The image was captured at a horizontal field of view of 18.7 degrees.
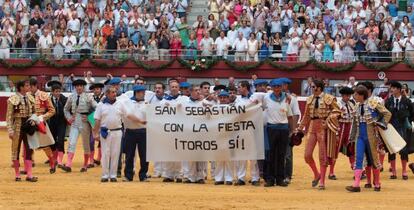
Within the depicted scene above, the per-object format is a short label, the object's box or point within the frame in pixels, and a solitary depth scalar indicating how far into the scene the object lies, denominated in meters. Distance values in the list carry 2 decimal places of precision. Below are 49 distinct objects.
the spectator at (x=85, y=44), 38.00
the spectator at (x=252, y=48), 36.91
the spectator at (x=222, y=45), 37.31
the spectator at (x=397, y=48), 36.31
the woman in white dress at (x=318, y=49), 36.78
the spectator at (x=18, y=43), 38.34
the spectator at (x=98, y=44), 38.03
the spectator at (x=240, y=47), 37.03
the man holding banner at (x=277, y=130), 20.42
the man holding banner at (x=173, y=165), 21.66
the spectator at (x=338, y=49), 36.50
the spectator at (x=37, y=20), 39.19
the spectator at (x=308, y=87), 36.12
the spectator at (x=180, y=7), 39.75
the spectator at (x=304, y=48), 36.61
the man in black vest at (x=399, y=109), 23.11
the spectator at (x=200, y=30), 37.62
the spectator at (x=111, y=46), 38.00
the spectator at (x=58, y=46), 38.00
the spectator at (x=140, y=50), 37.91
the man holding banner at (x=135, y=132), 21.36
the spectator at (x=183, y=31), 38.19
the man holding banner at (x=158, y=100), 21.96
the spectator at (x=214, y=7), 39.34
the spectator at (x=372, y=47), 36.44
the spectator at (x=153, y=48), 37.72
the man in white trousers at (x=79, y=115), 23.72
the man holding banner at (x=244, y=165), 20.86
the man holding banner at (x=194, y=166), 21.31
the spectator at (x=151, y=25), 38.25
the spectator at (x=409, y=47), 35.97
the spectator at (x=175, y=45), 37.66
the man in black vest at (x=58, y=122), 24.16
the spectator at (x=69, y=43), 37.84
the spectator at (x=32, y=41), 38.19
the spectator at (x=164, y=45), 37.78
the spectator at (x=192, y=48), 37.62
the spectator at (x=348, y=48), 36.38
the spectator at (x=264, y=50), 37.25
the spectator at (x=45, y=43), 38.09
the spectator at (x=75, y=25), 38.62
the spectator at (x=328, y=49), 36.56
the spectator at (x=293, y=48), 36.69
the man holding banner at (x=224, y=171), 20.98
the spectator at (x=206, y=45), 37.25
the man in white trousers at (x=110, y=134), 21.19
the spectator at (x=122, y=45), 37.91
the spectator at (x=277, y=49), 37.19
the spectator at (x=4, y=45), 38.12
